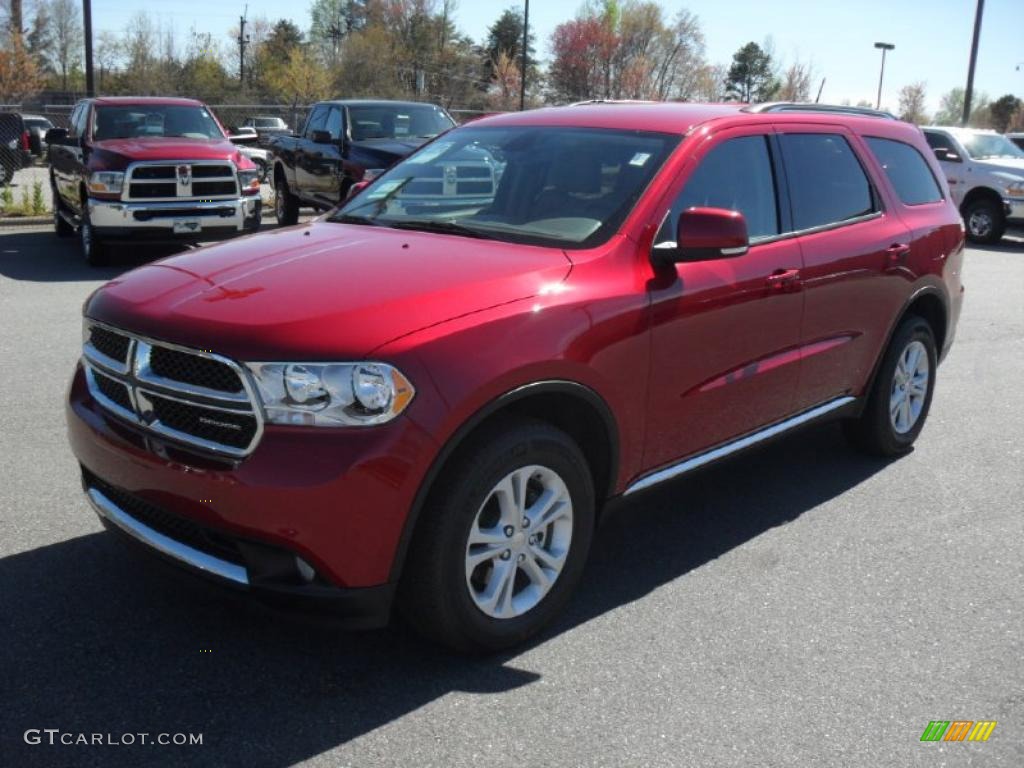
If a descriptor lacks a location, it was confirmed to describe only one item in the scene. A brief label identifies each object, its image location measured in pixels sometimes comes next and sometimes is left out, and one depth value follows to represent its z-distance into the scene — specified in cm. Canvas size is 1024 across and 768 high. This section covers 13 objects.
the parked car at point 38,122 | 2919
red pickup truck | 1152
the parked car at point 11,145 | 1819
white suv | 1744
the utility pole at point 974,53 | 3123
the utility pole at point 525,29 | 3591
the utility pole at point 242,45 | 6536
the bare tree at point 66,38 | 5941
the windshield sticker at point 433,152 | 495
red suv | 299
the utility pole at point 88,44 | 2241
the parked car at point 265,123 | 3069
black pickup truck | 1335
